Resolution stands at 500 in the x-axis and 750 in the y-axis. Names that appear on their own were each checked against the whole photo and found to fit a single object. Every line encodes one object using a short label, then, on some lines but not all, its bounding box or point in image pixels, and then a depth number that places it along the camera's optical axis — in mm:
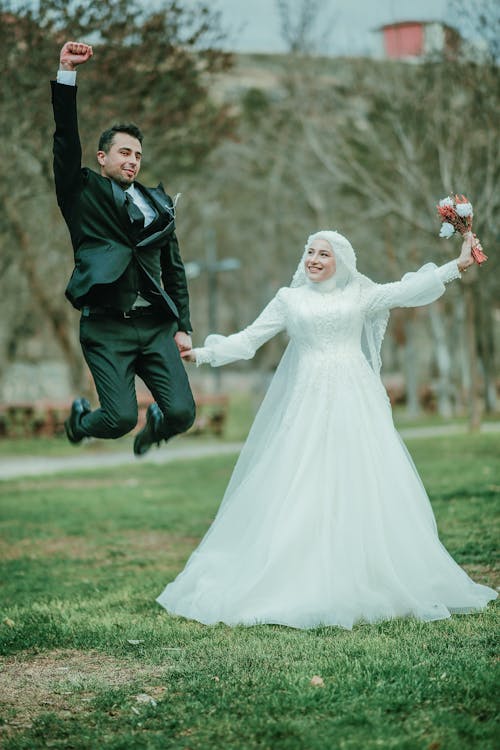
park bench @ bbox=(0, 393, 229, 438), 24469
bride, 5777
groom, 5992
